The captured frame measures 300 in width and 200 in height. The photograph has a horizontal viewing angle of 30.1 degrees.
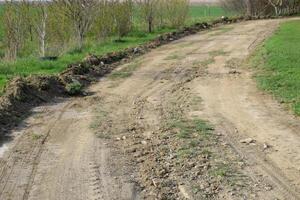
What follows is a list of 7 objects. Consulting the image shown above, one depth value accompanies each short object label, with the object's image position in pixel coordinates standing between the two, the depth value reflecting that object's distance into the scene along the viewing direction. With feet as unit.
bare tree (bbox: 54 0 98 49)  75.15
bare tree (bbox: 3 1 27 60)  77.66
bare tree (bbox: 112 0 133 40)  89.45
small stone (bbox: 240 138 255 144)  28.37
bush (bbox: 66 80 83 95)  42.56
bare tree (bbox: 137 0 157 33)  100.73
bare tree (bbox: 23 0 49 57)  69.18
